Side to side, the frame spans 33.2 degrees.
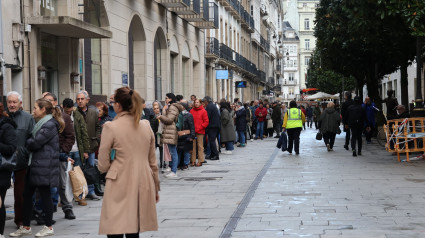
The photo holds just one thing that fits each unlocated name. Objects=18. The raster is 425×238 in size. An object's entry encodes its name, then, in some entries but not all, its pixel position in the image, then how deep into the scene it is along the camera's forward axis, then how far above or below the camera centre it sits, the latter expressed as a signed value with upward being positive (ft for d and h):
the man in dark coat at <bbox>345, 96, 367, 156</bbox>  63.93 -1.39
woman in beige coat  19.13 -1.80
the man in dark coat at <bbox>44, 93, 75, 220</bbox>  30.89 -2.04
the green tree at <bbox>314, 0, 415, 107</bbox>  60.18 +6.76
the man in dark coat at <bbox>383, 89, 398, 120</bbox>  74.97 -0.25
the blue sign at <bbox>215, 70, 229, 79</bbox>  122.39 +5.54
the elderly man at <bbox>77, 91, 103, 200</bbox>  36.76 -1.30
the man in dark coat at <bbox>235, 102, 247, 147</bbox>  83.56 -2.02
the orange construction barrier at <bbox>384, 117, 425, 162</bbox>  55.14 -2.27
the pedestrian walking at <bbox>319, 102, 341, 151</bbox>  72.02 -1.63
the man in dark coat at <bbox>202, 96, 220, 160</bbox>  64.39 -1.88
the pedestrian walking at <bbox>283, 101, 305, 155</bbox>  67.56 -1.68
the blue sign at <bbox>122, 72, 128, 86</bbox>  72.64 +2.92
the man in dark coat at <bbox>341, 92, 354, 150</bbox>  69.65 -0.70
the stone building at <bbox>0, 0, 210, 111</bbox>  50.78 +5.69
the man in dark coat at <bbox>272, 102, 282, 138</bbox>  105.60 -1.41
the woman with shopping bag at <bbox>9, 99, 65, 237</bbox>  26.96 -2.16
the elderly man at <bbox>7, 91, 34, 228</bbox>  26.84 -0.74
